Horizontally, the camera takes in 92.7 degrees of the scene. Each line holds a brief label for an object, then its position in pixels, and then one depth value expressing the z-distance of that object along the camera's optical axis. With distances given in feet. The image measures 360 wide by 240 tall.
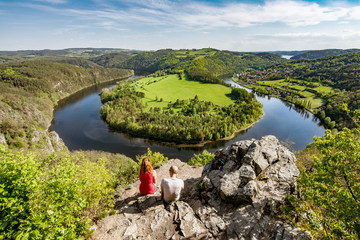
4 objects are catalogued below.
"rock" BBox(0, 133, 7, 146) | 146.06
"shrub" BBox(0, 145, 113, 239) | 18.18
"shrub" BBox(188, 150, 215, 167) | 86.02
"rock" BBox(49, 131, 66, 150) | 187.73
